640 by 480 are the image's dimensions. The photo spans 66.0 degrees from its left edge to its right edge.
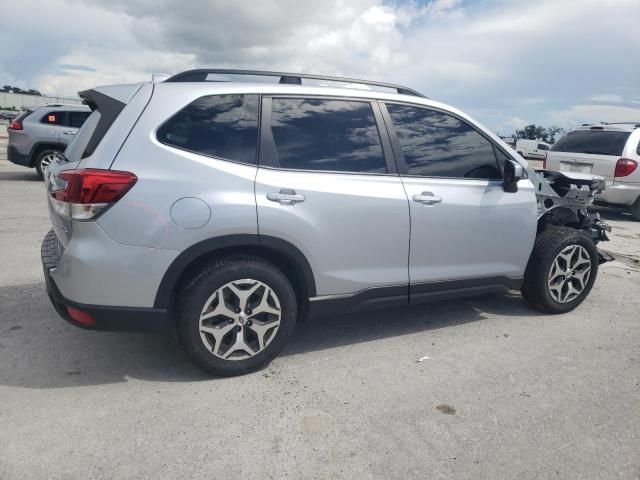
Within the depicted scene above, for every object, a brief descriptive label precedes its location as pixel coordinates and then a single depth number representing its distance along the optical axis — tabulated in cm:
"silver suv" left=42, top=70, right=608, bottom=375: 267
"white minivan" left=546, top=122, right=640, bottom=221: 851
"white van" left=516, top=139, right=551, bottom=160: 3174
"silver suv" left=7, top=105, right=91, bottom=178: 1029
